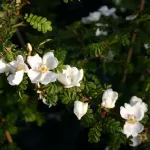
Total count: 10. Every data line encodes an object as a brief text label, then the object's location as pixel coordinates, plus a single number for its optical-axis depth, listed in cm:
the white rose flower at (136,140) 105
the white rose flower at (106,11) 119
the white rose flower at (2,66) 96
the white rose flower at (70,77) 97
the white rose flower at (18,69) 95
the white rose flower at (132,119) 100
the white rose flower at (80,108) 99
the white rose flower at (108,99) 100
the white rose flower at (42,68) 95
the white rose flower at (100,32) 119
